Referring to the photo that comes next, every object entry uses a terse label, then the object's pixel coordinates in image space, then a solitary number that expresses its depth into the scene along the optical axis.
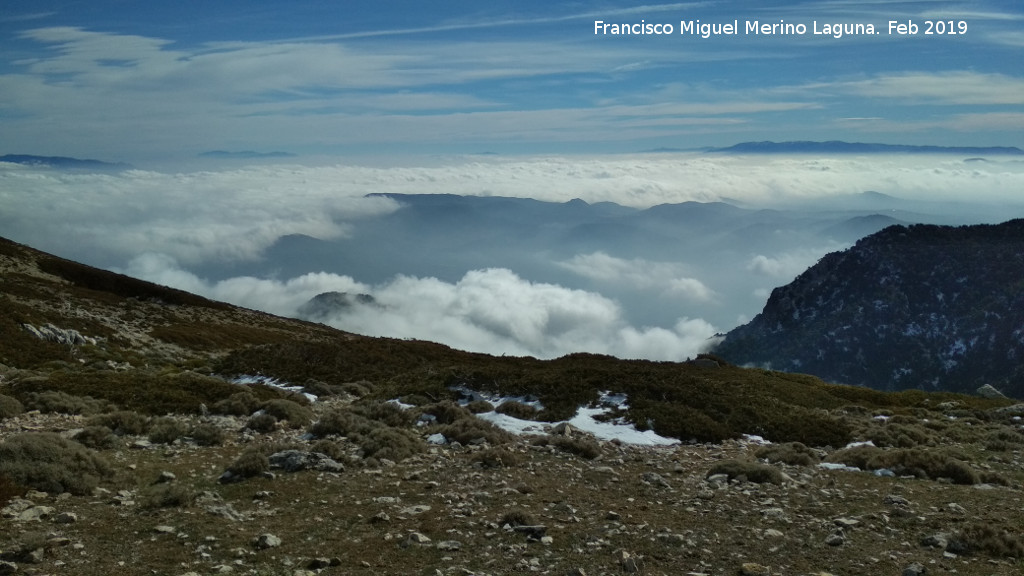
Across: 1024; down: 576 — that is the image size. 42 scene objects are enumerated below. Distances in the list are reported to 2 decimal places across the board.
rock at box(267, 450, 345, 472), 17.05
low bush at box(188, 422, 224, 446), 20.05
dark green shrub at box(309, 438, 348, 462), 18.03
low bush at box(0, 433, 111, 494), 14.45
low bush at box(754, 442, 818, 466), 20.94
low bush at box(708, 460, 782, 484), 17.45
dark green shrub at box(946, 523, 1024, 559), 12.21
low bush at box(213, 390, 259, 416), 24.77
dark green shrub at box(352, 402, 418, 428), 23.50
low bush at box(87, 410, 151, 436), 20.72
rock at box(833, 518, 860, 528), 13.71
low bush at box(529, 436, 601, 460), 20.45
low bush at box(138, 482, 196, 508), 13.77
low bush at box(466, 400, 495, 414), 26.99
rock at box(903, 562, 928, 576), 11.05
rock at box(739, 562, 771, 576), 10.99
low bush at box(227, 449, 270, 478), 16.30
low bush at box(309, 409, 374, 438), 21.00
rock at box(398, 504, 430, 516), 13.84
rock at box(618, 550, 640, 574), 10.88
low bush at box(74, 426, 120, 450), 18.61
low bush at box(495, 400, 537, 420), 26.38
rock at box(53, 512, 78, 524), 12.58
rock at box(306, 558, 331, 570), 10.95
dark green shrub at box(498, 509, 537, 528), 13.10
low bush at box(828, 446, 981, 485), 18.94
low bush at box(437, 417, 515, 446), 21.19
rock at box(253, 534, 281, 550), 11.70
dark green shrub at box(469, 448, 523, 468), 18.31
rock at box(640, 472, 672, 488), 17.24
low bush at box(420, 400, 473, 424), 23.95
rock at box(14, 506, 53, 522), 12.60
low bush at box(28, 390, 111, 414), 23.16
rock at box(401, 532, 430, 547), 12.01
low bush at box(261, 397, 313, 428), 23.41
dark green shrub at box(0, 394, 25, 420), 21.56
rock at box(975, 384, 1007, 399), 53.37
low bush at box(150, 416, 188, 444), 19.92
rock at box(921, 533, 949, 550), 12.60
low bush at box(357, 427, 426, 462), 18.69
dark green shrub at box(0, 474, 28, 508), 13.28
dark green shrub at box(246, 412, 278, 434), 22.38
